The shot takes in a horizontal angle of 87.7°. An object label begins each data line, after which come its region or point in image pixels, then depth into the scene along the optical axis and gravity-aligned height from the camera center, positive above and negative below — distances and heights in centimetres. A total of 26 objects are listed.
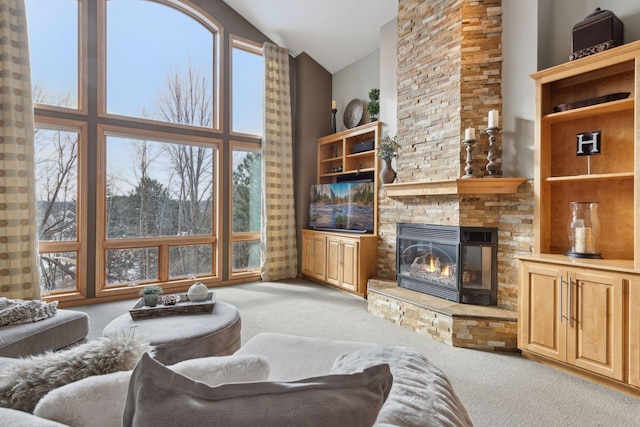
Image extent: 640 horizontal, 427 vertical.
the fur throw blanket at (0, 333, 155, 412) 81 -41
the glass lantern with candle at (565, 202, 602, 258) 251 -14
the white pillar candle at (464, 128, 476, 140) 306 +73
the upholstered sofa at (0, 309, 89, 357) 188 -76
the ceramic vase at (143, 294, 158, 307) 242 -64
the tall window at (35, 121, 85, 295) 386 +10
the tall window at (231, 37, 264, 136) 515 +197
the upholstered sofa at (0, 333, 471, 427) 61 -43
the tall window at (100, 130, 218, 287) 426 +4
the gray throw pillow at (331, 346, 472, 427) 81 -51
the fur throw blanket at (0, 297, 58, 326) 208 -65
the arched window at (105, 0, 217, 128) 427 +202
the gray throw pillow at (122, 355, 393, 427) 56 -34
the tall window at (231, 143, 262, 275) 516 +6
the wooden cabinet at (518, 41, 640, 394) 216 -10
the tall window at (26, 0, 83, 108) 382 +189
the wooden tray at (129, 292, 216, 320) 228 -69
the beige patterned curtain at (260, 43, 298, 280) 520 +61
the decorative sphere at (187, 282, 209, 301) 252 -62
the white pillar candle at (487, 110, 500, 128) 299 +85
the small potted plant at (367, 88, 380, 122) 461 +149
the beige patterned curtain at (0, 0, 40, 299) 343 +50
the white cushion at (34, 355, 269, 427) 72 -42
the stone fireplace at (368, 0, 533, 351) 294 +55
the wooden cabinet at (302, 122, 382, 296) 438 -36
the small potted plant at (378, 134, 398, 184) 411 +71
